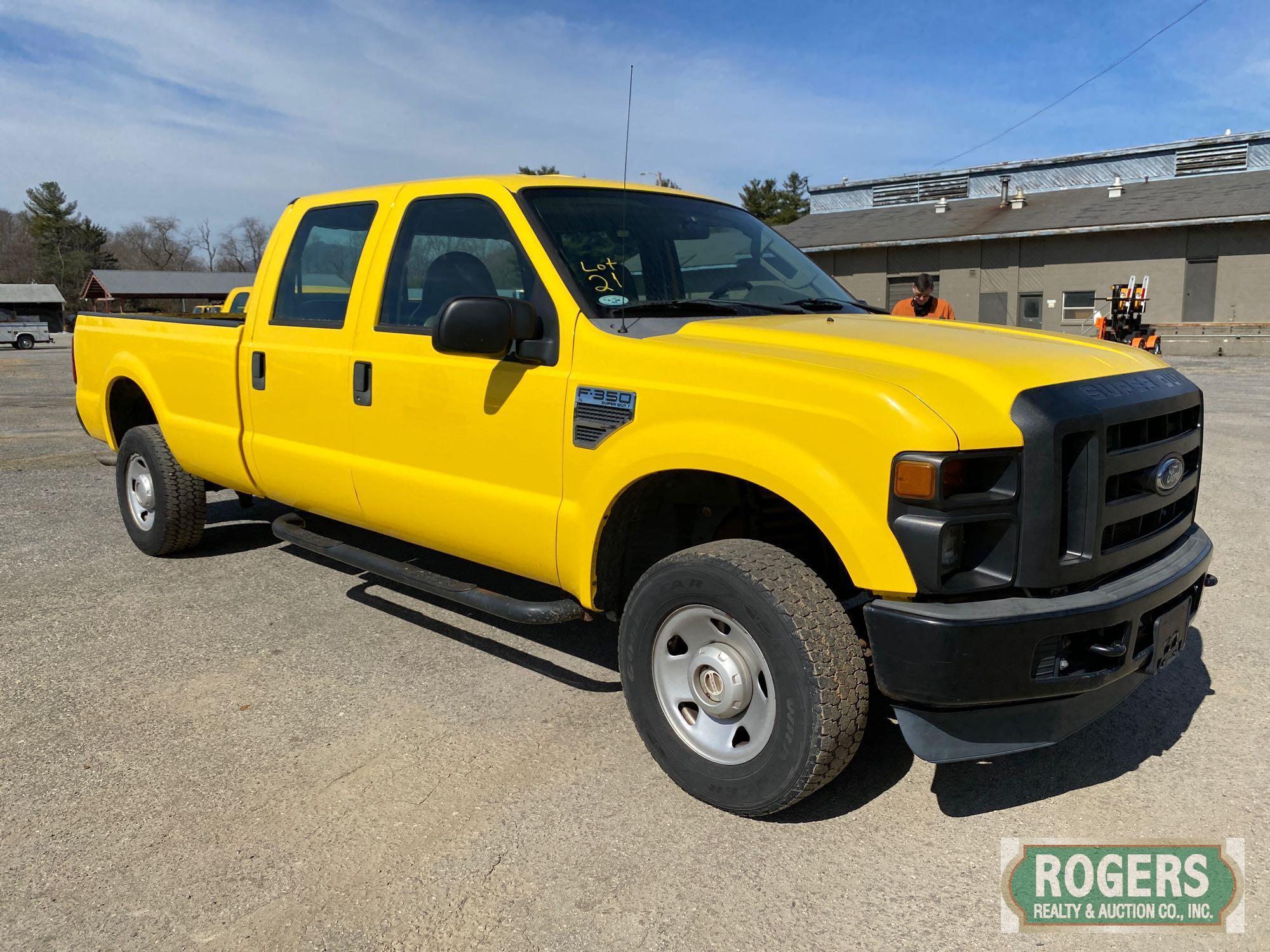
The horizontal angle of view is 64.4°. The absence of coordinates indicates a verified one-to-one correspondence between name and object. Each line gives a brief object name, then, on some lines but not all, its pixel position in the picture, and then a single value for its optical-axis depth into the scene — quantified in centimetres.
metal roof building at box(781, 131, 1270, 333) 2975
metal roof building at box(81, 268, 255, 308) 7806
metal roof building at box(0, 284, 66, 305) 7050
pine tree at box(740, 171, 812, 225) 6203
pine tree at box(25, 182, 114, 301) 9269
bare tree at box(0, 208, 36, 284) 10450
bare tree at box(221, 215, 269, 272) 10725
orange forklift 2508
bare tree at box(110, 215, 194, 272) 11656
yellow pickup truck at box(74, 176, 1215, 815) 278
